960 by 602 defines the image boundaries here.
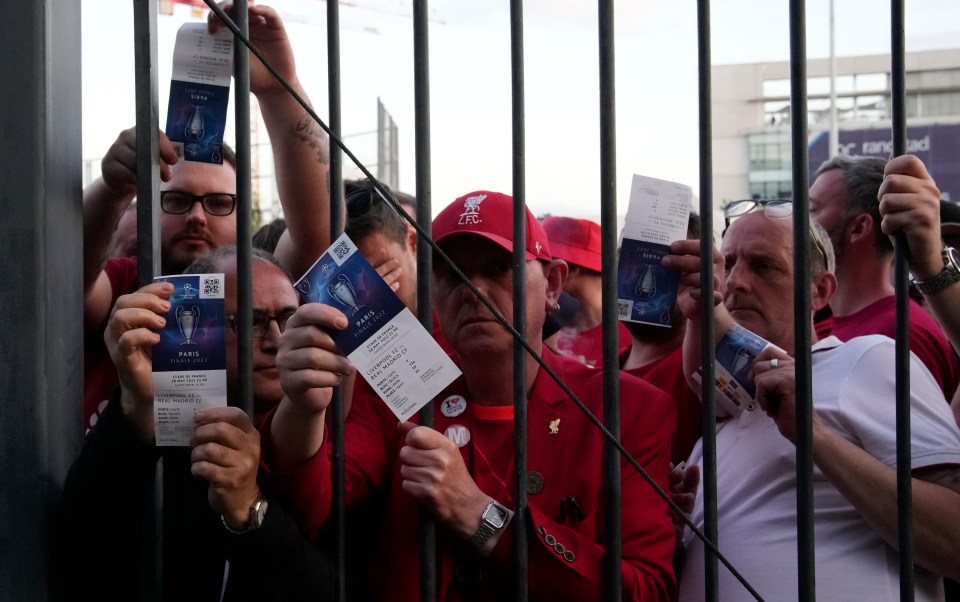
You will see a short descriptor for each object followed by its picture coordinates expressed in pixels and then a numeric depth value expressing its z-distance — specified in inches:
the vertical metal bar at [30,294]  60.6
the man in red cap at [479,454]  64.0
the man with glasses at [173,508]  61.3
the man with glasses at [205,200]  71.2
